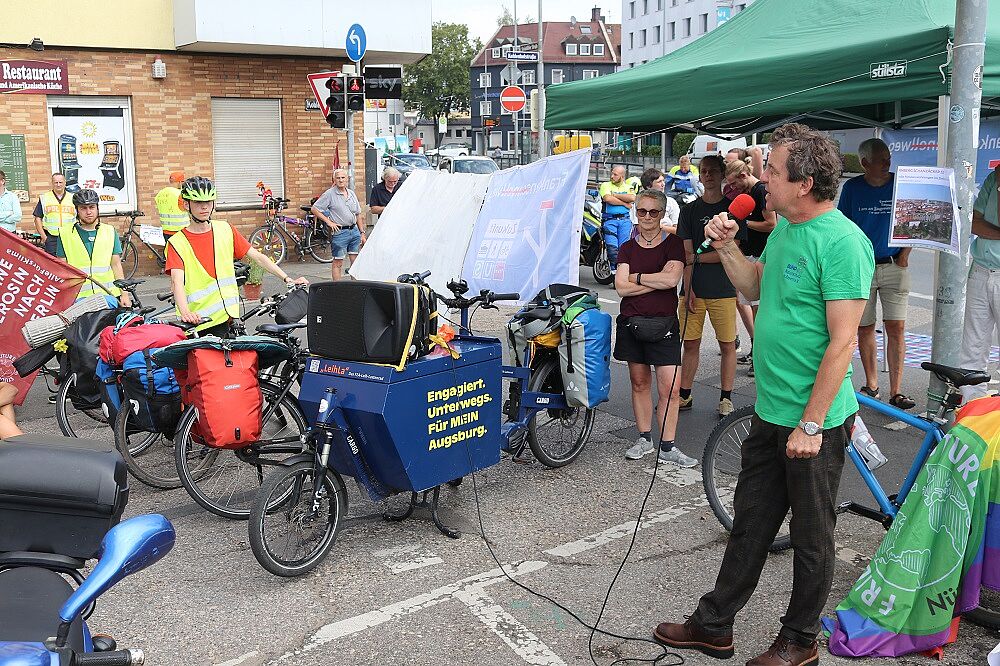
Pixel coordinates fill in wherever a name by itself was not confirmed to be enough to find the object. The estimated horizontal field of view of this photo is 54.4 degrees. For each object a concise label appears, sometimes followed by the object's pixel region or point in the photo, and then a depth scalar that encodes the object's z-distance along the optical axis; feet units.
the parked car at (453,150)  145.42
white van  95.76
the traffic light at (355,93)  43.83
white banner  23.43
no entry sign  79.87
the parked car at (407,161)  113.74
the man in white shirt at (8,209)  40.01
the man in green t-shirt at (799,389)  11.44
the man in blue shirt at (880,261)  23.81
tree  226.38
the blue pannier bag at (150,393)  18.15
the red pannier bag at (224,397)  16.76
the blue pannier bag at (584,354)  19.93
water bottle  15.34
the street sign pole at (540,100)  43.99
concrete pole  16.51
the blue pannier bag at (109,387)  19.66
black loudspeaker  15.79
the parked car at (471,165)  104.47
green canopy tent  17.90
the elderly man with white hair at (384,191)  45.78
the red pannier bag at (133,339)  18.76
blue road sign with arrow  43.73
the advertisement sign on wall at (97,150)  50.39
